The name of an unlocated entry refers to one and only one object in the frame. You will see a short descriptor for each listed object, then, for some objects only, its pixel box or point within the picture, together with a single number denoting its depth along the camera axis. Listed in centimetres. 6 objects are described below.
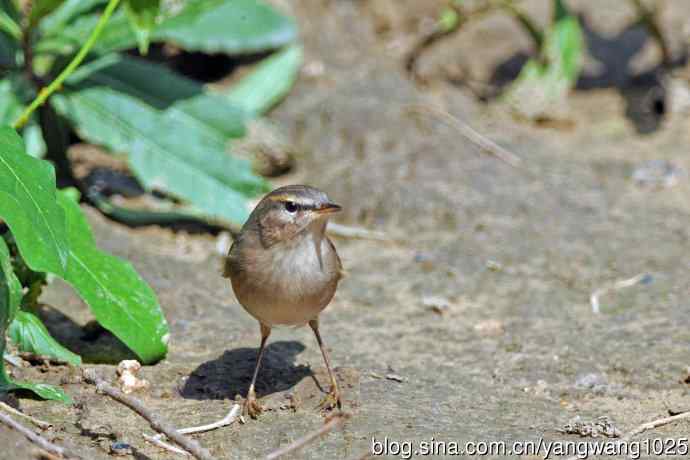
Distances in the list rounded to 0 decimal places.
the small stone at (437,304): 1219
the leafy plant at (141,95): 1262
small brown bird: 902
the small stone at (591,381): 994
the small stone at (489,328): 1146
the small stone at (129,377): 947
